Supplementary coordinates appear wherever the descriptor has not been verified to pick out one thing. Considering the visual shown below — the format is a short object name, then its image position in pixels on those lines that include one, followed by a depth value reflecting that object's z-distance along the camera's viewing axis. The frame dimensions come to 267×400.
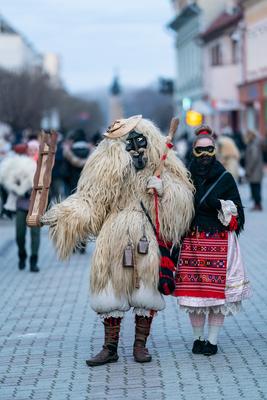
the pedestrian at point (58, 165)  21.44
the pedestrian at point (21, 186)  14.80
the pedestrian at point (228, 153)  24.28
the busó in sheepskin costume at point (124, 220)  8.44
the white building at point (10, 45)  115.72
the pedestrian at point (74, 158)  18.05
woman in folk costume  8.59
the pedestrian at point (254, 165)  24.64
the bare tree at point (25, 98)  56.84
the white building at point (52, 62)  187.70
